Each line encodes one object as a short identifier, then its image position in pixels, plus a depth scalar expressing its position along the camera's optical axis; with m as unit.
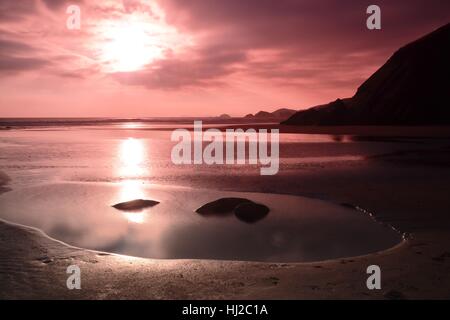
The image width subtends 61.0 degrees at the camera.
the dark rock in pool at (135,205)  13.80
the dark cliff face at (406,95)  76.38
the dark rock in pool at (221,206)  13.13
